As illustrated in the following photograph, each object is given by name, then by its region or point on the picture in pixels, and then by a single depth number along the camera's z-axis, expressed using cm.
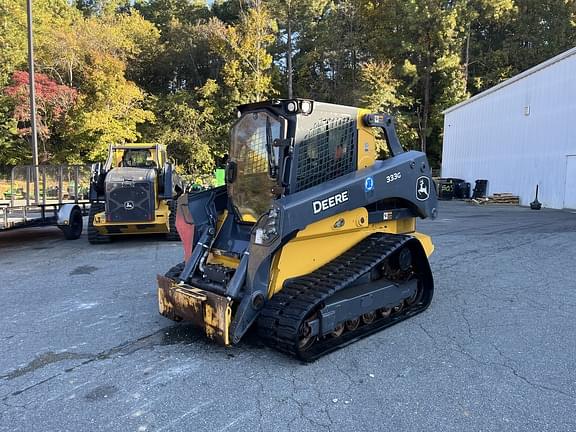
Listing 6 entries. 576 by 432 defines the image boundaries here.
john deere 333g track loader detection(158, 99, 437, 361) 412
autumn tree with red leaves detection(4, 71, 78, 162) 2445
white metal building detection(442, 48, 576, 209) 1756
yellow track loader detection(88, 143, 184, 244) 1004
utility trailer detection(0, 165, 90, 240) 1013
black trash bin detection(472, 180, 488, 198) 2286
